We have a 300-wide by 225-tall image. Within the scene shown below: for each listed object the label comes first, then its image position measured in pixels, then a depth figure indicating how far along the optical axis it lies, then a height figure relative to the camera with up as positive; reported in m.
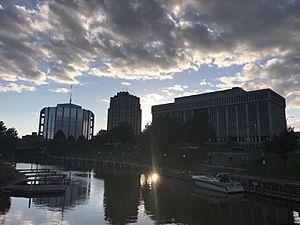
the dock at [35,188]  55.59 -5.44
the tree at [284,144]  65.19 +4.53
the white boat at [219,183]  60.34 -4.31
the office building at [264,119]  193.50 +29.10
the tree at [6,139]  138.25 +9.69
